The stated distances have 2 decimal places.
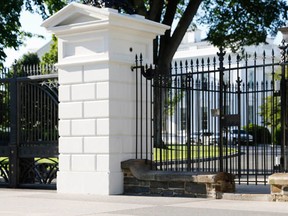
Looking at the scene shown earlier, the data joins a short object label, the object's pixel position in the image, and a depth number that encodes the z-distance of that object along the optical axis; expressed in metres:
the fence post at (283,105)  11.88
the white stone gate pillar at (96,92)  13.27
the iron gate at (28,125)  15.47
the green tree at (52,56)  52.08
